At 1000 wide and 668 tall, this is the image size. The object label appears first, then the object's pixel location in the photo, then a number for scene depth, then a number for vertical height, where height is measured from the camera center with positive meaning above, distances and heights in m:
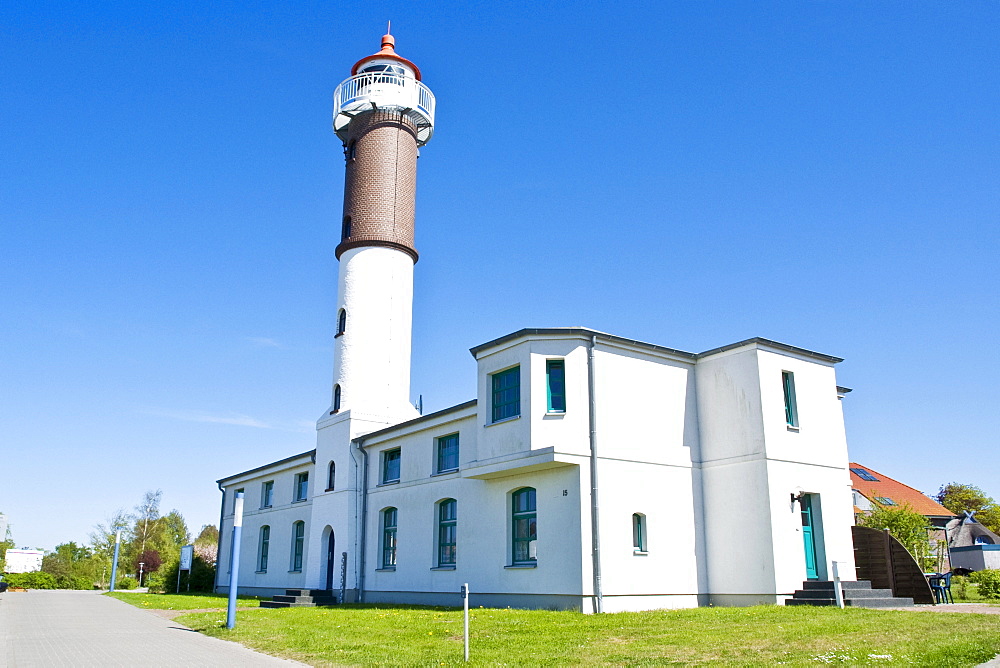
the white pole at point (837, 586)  16.05 -0.88
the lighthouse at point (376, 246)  27.11 +10.28
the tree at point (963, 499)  56.38 +3.04
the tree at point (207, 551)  47.69 -0.56
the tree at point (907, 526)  24.25 +0.48
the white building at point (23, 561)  55.84 -1.35
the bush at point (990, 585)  18.12 -0.99
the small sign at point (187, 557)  35.09 -0.67
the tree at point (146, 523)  62.25 +1.47
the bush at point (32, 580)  45.02 -2.22
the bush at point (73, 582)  50.97 -2.58
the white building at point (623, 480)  17.64 +1.47
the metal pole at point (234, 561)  15.34 -0.38
